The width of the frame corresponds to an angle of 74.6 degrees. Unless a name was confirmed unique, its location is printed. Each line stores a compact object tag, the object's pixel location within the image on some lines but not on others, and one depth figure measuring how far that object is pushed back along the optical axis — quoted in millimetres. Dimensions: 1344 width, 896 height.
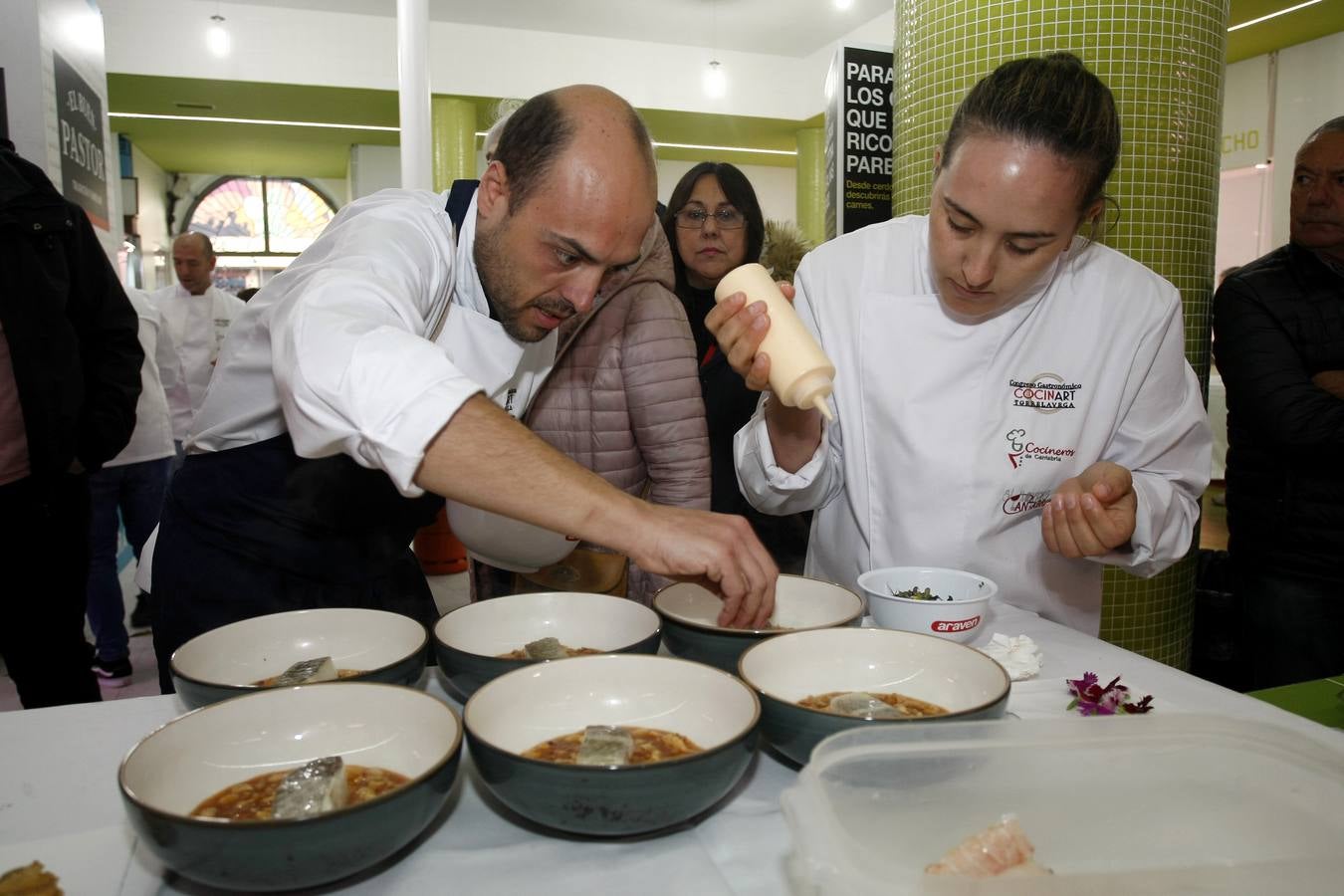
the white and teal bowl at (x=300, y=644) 1089
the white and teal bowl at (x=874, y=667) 1017
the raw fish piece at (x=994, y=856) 642
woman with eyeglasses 2811
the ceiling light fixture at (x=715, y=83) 8406
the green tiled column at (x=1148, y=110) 2596
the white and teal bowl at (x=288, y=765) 665
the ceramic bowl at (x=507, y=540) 1748
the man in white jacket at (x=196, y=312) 5589
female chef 1488
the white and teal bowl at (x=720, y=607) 1100
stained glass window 14523
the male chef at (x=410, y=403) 1012
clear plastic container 666
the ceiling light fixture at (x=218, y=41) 7354
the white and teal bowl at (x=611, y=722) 740
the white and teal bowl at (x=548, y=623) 1217
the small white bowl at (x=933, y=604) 1207
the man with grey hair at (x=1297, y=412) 2299
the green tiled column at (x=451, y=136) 8430
